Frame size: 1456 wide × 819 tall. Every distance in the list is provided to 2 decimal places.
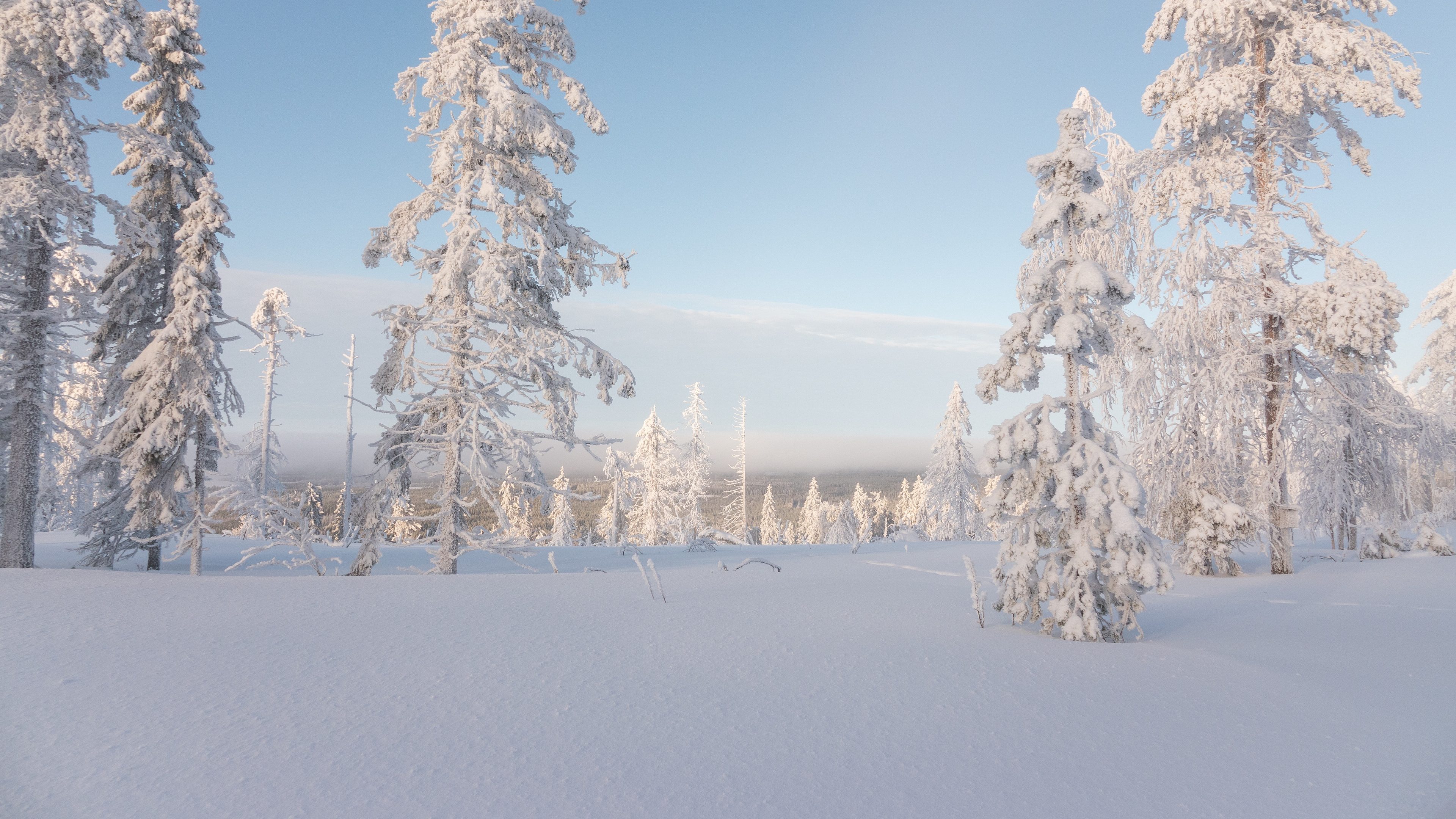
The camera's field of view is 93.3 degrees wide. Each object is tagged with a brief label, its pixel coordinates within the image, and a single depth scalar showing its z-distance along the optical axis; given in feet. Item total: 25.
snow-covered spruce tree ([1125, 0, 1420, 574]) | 41.68
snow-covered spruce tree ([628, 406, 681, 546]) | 132.46
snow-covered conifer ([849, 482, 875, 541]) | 263.21
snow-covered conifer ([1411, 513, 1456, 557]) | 47.26
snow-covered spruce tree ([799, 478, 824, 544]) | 261.85
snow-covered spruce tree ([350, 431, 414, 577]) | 37.65
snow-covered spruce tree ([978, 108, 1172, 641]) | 22.89
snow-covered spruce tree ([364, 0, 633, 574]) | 37.24
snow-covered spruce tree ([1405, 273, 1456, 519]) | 97.66
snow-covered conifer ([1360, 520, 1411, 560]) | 47.06
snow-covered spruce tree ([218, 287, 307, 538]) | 89.76
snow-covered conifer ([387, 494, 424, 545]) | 35.91
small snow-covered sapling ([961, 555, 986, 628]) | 24.40
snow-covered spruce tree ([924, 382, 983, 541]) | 121.70
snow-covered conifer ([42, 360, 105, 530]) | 44.01
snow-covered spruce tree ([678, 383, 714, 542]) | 135.95
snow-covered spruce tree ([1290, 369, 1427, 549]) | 43.52
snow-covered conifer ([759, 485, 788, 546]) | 254.06
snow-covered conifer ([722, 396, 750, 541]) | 157.69
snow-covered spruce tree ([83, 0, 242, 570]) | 45.03
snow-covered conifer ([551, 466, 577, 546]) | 146.10
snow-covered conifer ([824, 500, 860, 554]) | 187.83
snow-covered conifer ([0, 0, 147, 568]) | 34.65
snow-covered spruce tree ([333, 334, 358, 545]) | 101.45
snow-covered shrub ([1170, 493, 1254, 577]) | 38.99
